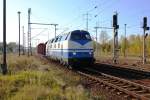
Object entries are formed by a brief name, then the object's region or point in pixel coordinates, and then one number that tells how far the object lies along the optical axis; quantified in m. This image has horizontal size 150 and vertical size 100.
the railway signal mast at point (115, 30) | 36.53
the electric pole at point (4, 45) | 22.12
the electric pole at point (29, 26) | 62.47
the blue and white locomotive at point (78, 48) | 25.20
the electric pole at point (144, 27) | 35.59
